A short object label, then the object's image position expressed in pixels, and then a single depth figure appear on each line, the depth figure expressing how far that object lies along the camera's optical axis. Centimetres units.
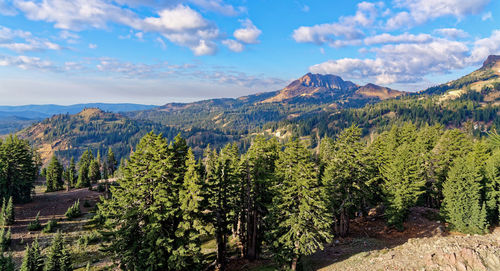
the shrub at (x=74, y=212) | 5684
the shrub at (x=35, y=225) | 4928
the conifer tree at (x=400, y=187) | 3728
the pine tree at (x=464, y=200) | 3344
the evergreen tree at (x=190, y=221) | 2284
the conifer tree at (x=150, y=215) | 2261
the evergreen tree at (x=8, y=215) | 4913
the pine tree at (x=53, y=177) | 8675
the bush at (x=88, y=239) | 4506
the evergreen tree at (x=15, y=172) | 5894
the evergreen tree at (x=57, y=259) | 2864
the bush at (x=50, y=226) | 4919
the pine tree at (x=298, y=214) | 2459
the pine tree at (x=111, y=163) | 10369
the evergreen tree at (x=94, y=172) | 10277
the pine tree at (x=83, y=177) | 9150
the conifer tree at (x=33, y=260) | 2837
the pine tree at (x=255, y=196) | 3034
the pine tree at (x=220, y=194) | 2705
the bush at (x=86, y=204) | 6641
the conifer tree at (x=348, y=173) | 3419
